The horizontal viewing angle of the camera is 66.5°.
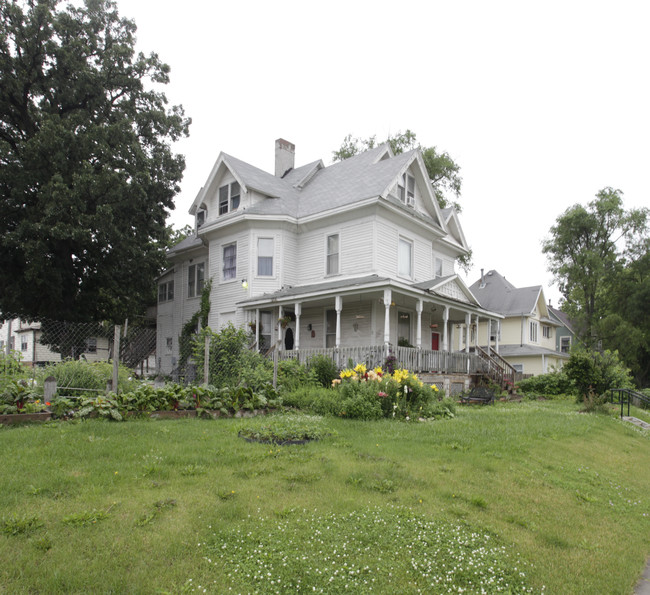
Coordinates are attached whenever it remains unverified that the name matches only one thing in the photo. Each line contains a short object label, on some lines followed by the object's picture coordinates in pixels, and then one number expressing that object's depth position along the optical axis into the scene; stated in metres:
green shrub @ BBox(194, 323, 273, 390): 15.01
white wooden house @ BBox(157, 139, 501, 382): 19.06
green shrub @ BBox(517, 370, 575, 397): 20.70
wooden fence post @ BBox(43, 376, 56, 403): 8.62
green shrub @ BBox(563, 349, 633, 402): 18.42
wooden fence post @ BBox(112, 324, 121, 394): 9.44
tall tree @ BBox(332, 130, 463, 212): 33.09
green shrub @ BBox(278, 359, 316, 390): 13.27
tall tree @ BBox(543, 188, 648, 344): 35.53
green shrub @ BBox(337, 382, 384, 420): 10.32
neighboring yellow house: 34.31
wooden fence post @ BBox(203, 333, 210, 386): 11.15
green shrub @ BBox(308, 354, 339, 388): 14.44
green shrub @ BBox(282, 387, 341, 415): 10.86
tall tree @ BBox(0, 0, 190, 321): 19.11
